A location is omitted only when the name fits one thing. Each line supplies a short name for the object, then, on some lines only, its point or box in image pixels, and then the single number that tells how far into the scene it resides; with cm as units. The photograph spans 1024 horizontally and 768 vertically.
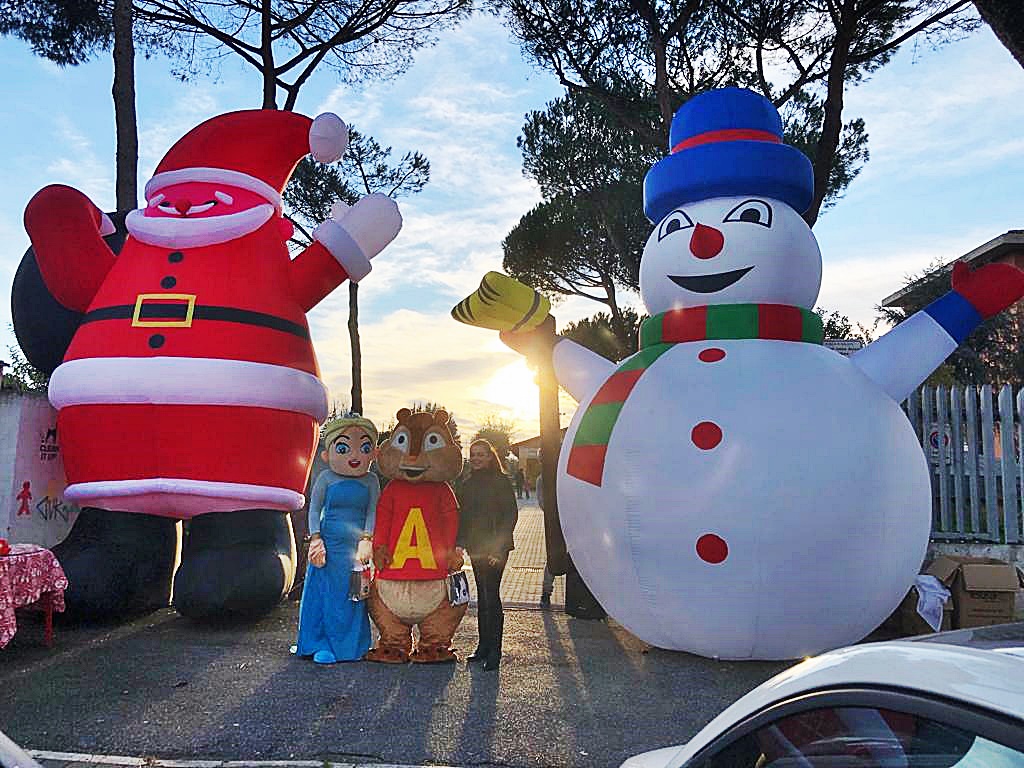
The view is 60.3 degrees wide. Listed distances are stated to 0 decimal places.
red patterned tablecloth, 511
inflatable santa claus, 596
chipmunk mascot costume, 544
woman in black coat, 546
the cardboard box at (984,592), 639
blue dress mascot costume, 551
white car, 121
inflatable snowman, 494
